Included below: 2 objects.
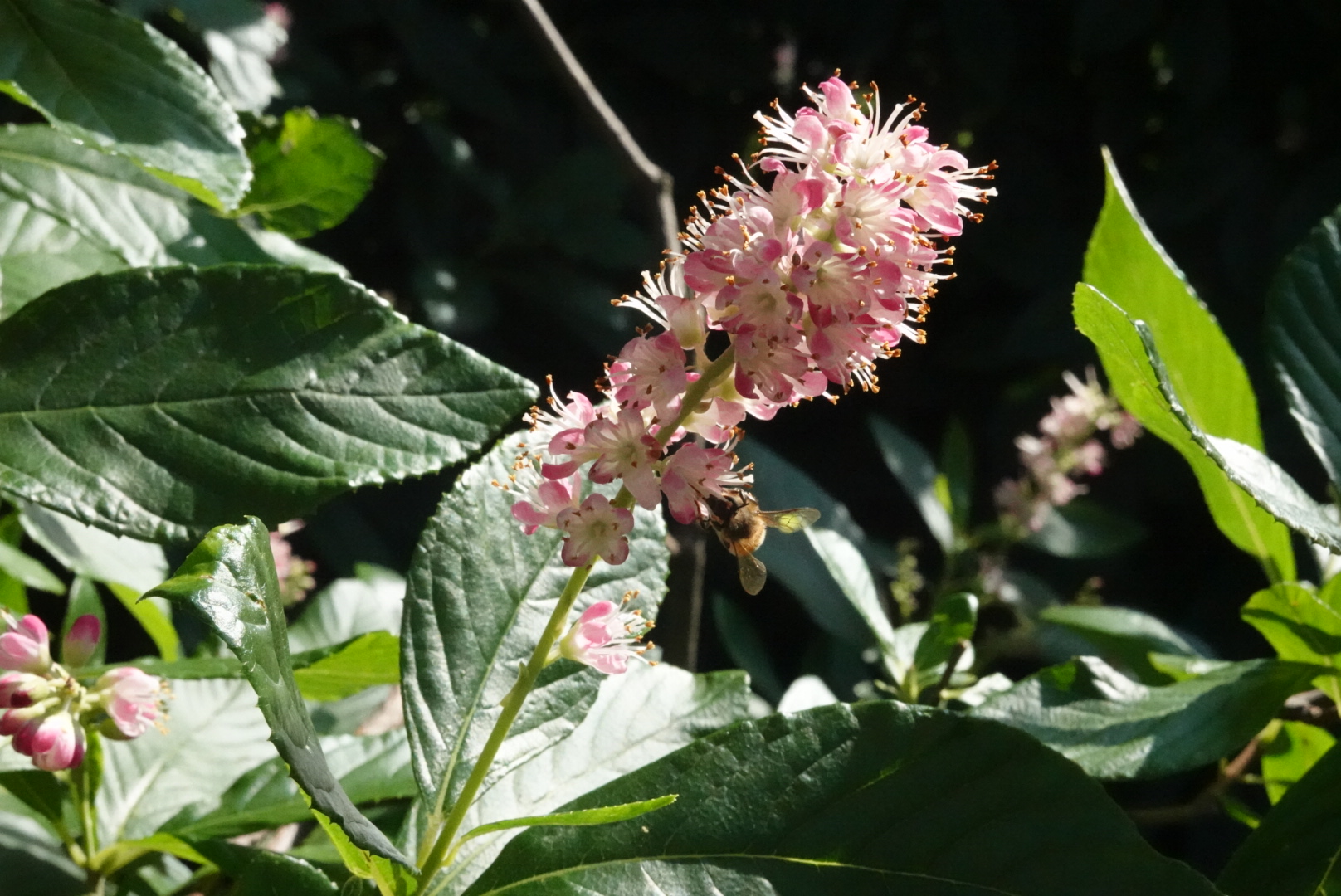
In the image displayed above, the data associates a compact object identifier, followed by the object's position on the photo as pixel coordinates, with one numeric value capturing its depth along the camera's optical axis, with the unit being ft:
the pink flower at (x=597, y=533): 1.77
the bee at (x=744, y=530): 1.88
